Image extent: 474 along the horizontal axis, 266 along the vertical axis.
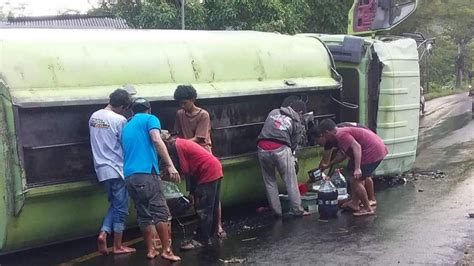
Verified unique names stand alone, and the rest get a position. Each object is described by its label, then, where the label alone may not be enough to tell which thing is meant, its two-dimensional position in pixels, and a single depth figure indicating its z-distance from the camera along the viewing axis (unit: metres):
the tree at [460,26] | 31.25
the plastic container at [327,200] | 8.00
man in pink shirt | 8.10
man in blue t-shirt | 6.20
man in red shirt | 6.68
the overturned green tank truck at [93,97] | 6.16
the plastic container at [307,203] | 8.43
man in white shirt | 6.44
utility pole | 13.29
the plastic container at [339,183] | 8.47
